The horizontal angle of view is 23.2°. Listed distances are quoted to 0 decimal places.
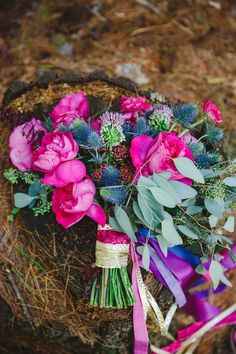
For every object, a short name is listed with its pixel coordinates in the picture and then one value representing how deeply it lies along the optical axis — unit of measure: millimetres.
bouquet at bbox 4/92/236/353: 1300
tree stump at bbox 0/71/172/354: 1447
